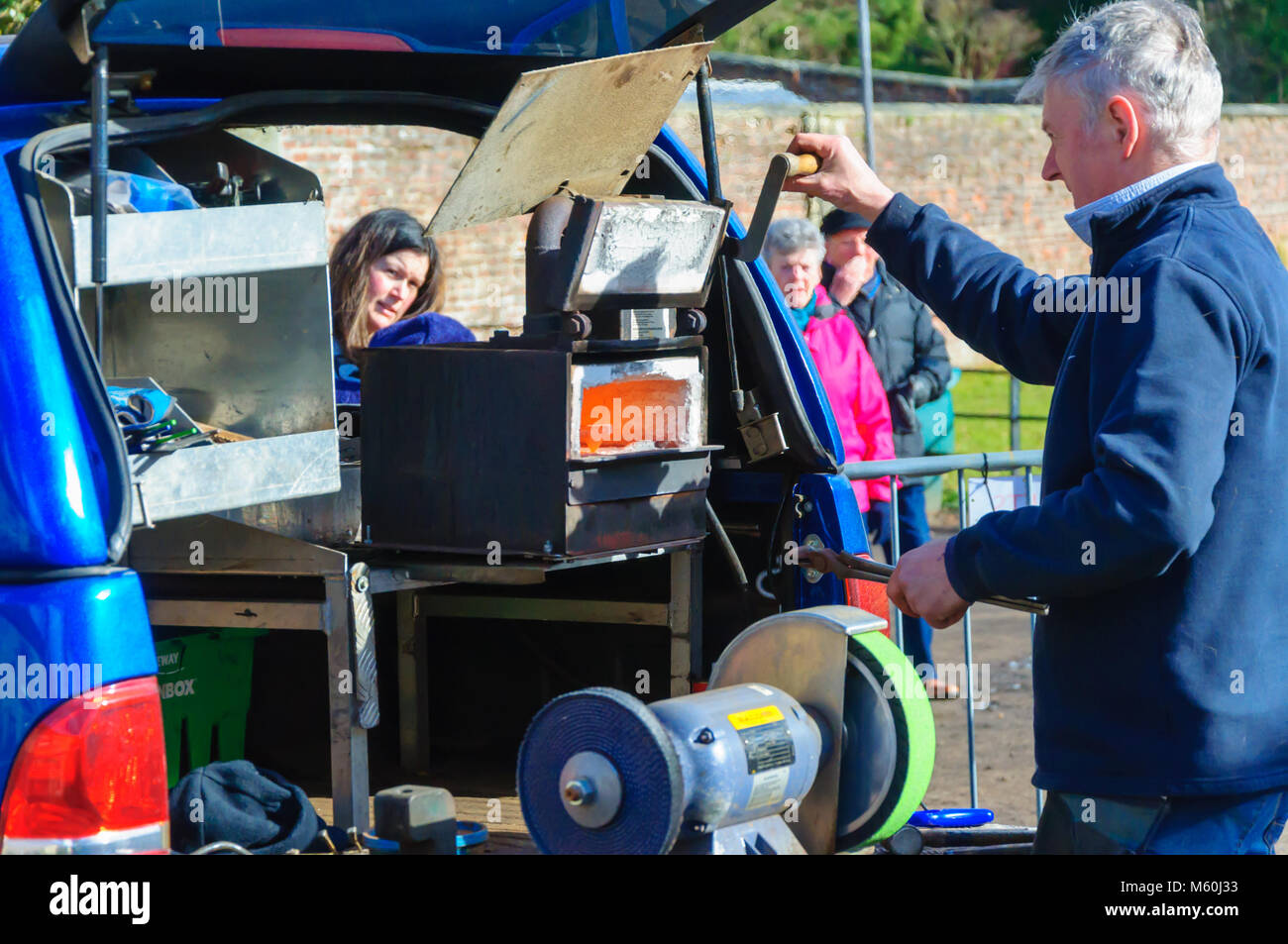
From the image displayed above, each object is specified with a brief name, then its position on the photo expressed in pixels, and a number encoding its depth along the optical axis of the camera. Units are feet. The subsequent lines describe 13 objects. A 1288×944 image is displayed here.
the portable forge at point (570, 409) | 10.40
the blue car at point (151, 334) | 7.58
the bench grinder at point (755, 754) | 7.93
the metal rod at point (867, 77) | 37.57
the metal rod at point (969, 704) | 15.99
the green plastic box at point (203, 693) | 12.55
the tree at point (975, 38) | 109.40
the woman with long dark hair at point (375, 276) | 15.97
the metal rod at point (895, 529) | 15.76
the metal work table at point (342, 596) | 10.48
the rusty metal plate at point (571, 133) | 9.70
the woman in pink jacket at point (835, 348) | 21.68
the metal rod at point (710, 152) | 11.58
